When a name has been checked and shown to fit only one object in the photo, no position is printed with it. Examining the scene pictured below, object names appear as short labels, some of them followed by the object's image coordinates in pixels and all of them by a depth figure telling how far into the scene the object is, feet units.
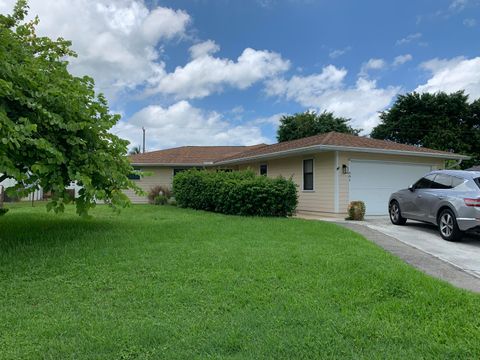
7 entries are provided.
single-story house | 42.50
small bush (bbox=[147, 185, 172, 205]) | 66.03
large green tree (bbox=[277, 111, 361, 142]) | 110.11
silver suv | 24.99
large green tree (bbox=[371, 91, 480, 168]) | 92.84
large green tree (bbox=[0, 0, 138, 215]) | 17.84
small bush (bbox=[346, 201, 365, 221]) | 39.47
